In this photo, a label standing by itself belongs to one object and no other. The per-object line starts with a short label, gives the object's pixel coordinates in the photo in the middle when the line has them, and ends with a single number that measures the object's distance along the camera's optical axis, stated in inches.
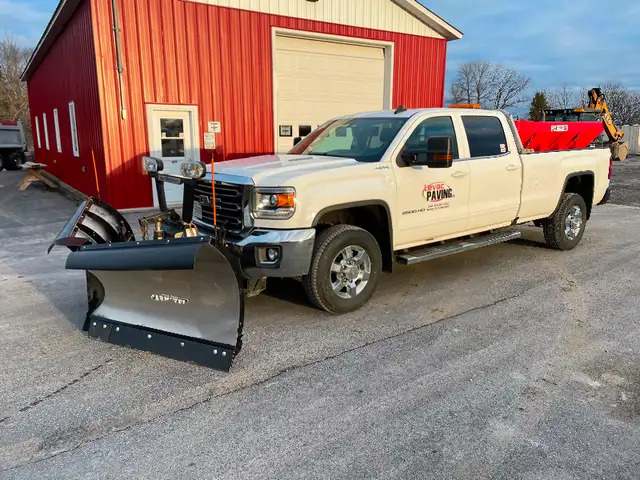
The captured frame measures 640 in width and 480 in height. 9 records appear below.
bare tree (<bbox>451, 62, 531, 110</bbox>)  2412.6
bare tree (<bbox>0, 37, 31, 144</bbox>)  1923.0
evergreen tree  1919.3
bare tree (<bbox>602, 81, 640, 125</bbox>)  2166.6
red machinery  315.9
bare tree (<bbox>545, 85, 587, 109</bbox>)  2505.7
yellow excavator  1040.2
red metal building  410.9
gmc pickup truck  172.2
